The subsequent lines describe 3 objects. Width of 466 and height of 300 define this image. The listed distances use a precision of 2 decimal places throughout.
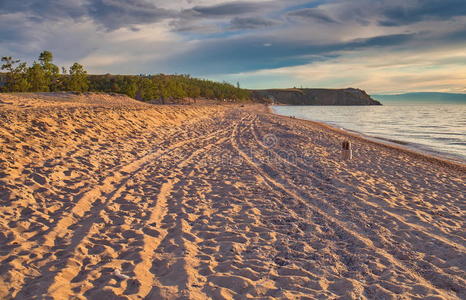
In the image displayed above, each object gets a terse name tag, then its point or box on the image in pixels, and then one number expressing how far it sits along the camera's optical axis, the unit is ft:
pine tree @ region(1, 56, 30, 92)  124.95
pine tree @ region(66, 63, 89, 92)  151.02
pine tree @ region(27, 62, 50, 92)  132.05
